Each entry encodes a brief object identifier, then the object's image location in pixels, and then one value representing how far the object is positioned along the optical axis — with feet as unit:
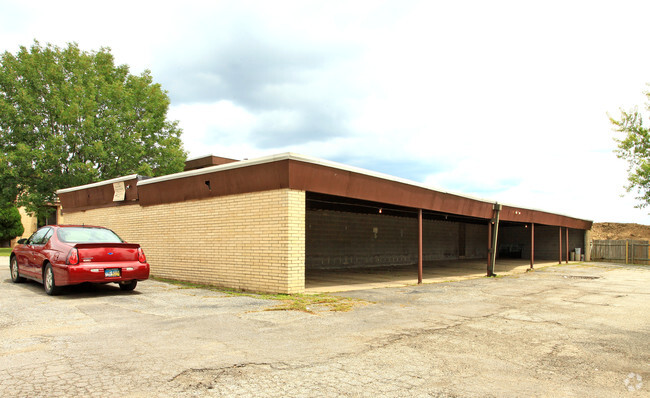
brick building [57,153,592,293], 32.63
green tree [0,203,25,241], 115.24
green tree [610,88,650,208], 116.88
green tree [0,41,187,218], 82.69
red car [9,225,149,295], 29.01
